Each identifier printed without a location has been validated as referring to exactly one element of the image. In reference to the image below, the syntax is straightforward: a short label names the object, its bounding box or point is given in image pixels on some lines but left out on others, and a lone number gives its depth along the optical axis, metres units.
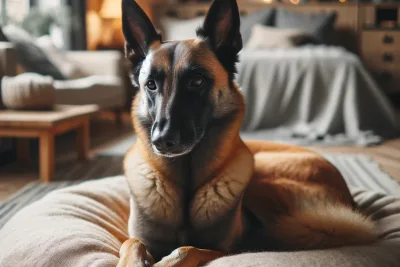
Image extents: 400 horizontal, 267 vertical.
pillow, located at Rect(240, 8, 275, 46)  5.69
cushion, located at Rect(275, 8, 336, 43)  5.55
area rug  2.02
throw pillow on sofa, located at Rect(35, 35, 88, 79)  3.86
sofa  3.42
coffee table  2.33
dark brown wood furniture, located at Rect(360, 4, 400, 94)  5.84
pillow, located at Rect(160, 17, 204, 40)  5.68
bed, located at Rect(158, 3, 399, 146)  3.67
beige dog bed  1.11
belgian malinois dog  1.14
